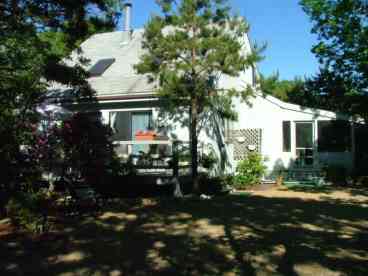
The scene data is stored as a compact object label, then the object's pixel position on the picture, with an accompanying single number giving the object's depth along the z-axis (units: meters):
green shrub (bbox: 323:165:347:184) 18.52
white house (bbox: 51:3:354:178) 17.94
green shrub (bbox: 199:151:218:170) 16.17
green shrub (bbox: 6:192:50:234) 8.05
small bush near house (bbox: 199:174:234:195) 15.66
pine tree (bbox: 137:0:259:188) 13.49
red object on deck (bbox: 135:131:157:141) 15.91
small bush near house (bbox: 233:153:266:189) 18.27
